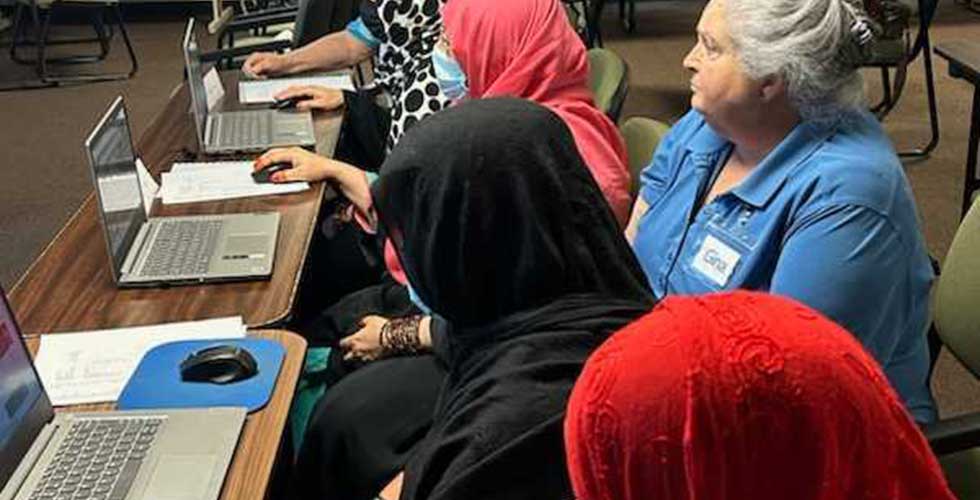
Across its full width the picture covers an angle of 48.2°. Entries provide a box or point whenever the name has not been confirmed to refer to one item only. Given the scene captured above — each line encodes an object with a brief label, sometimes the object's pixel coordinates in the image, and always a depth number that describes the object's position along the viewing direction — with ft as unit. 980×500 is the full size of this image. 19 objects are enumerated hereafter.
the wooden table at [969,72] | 10.41
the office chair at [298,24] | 10.87
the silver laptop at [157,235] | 5.73
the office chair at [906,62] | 13.45
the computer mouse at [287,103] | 8.74
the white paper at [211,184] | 6.89
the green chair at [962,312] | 5.07
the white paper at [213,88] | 8.72
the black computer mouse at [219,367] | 4.76
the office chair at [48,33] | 18.40
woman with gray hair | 4.81
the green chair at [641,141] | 6.96
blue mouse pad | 4.60
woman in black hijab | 4.12
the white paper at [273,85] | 9.07
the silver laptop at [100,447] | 4.02
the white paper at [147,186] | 6.74
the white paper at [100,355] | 4.75
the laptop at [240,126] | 7.88
